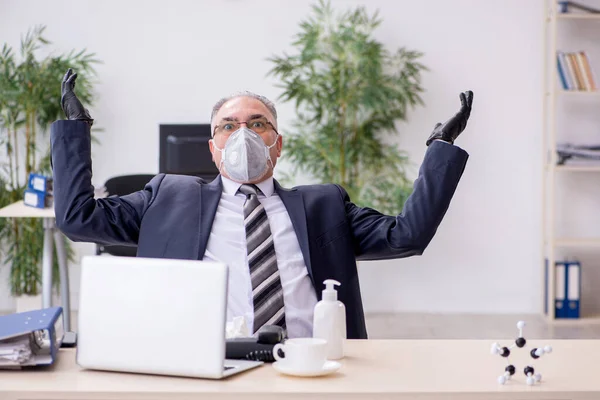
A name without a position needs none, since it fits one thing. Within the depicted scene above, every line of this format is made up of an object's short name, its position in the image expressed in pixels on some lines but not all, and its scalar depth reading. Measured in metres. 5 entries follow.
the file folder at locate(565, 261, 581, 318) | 5.39
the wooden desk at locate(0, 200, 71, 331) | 4.46
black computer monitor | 4.93
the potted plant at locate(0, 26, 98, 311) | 5.20
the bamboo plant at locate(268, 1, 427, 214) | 5.29
